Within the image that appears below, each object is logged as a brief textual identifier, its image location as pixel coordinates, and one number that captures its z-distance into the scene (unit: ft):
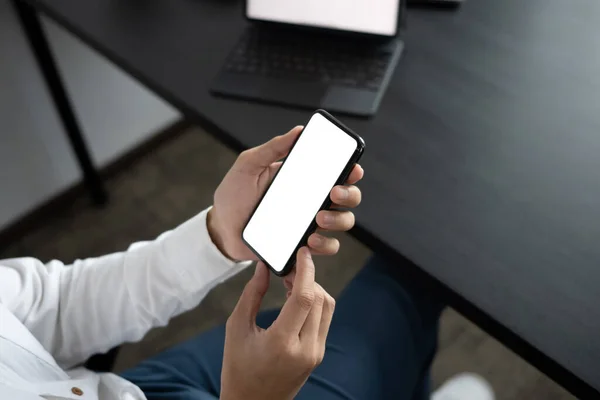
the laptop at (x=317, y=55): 2.42
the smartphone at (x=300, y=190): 1.77
